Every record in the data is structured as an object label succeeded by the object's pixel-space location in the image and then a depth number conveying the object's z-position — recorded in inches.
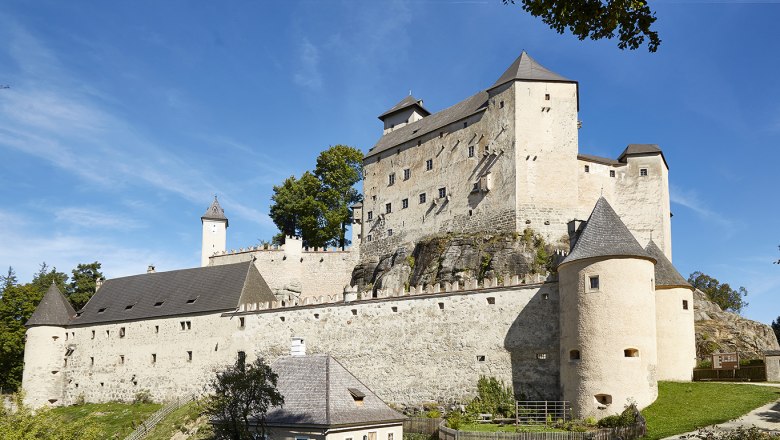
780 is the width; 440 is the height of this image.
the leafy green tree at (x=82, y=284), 2629.4
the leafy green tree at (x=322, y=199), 2810.0
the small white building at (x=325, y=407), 1226.0
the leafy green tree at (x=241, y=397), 1074.1
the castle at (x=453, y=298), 1341.0
